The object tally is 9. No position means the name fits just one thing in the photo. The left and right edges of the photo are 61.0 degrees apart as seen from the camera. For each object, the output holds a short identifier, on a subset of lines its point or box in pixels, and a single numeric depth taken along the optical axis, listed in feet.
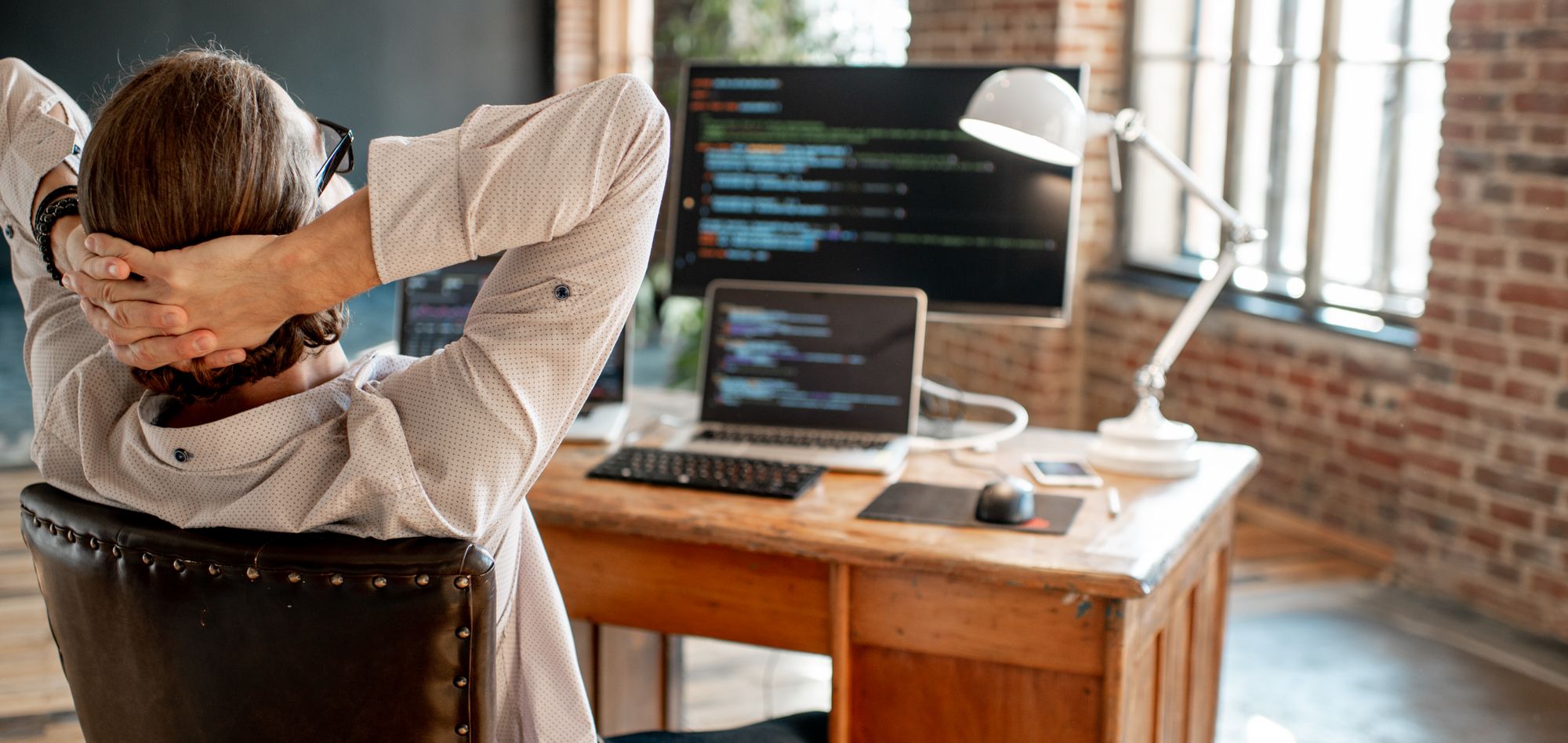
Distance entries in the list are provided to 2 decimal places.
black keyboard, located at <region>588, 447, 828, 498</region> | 5.85
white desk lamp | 5.91
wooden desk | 5.03
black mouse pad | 5.47
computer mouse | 5.41
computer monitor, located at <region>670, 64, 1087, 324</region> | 7.10
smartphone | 6.11
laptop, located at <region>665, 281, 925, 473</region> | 6.74
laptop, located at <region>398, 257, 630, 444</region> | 7.04
